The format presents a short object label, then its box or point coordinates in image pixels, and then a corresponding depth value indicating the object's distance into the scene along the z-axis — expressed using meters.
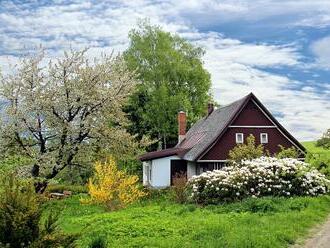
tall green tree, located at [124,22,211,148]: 53.53
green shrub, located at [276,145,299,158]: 28.97
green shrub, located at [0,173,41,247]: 9.40
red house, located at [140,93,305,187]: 36.75
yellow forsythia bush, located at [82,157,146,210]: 23.83
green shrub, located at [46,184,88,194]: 38.64
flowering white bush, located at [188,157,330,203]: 21.44
